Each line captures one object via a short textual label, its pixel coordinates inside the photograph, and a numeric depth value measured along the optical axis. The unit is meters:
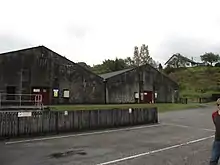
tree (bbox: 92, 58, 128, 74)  81.68
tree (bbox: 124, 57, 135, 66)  90.28
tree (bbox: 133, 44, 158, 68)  86.31
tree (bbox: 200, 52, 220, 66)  102.97
